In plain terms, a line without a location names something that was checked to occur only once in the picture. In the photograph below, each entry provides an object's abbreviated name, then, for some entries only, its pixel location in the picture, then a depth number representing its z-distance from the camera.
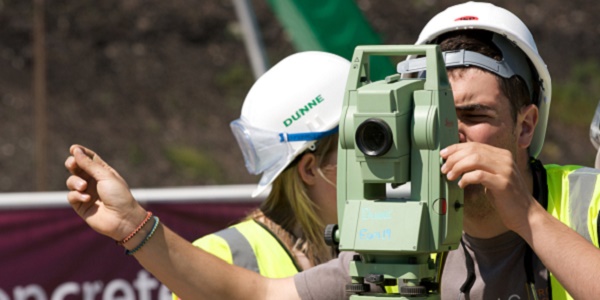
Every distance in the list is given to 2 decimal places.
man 5.23
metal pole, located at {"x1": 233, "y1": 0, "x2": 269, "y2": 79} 14.69
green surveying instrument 4.56
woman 7.18
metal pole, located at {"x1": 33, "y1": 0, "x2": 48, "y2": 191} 15.52
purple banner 10.60
